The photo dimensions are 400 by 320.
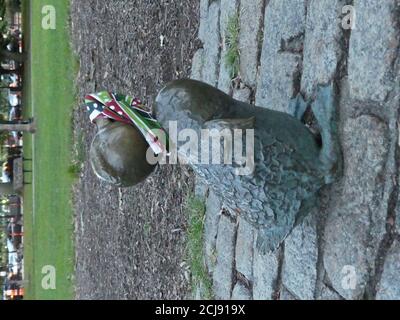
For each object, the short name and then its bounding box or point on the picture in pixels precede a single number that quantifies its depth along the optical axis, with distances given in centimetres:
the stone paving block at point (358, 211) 198
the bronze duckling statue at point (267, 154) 207
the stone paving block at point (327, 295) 228
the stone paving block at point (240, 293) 315
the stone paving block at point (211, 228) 363
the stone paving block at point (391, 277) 188
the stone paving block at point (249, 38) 308
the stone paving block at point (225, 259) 336
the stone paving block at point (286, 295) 263
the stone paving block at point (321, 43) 223
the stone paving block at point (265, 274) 280
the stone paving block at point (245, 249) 309
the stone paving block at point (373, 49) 189
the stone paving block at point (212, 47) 377
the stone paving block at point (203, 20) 404
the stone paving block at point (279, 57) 259
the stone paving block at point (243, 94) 319
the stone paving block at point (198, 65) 409
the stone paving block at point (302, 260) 240
